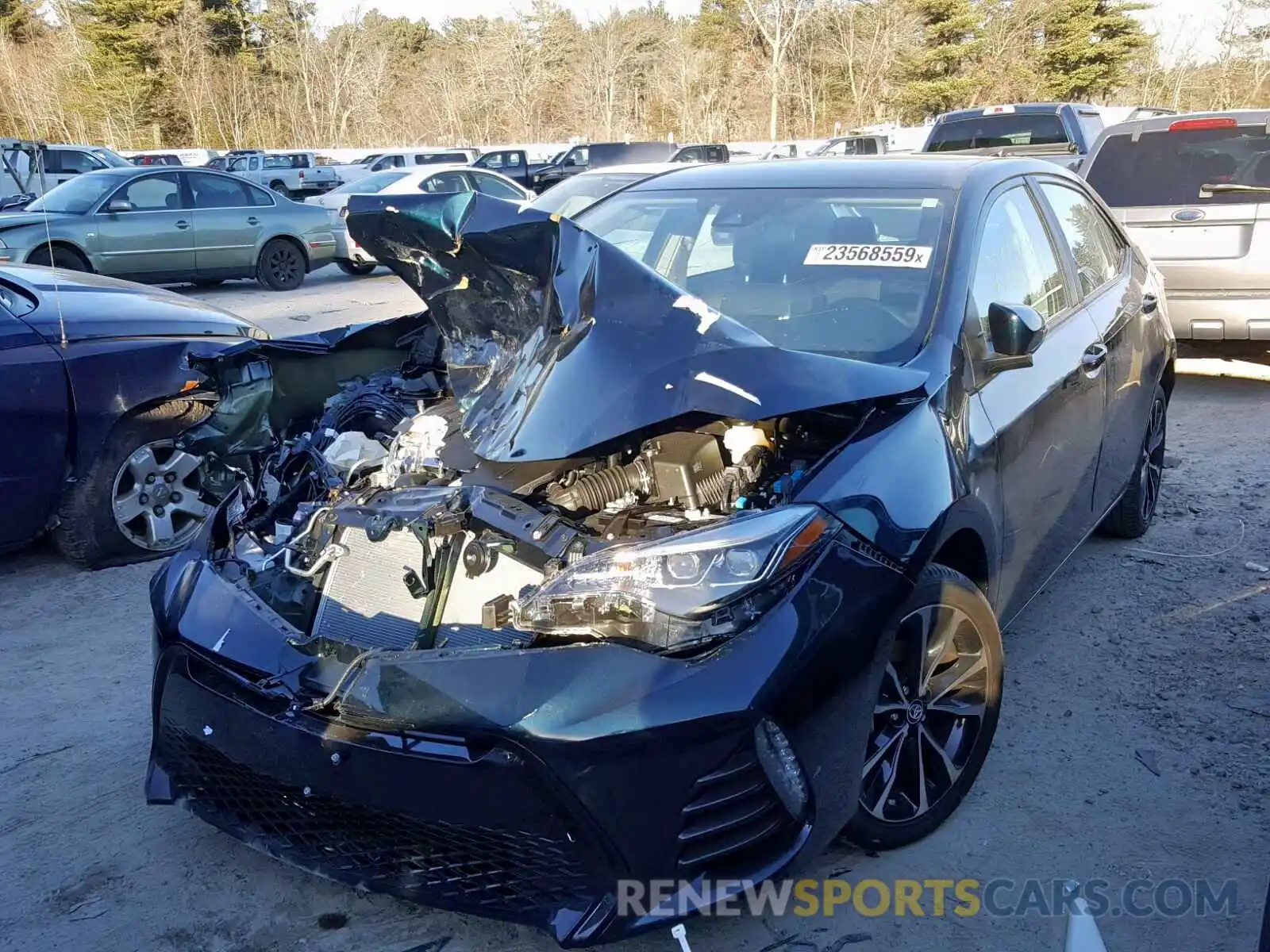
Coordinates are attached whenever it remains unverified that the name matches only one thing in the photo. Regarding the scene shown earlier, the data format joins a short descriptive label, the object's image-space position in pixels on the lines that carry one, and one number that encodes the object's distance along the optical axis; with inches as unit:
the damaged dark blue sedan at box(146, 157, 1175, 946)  85.2
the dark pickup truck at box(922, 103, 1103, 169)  518.3
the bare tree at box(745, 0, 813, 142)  1684.3
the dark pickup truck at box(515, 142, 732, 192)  920.9
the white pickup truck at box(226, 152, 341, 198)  988.6
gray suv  303.1
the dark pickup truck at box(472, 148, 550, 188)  976.3
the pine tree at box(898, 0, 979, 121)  1696.6
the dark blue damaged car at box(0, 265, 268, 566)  179.3
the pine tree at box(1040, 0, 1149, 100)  1695.4
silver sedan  494.6
